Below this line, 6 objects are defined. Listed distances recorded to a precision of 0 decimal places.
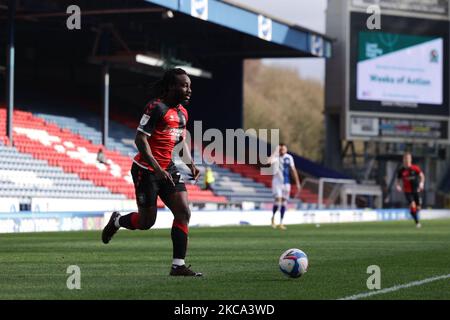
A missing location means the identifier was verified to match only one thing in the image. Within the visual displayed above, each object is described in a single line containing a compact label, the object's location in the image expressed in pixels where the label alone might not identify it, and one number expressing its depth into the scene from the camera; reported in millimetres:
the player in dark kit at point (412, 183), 30000
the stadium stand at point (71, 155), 34031
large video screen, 45559
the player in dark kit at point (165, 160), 11188
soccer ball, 11000
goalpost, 44062
